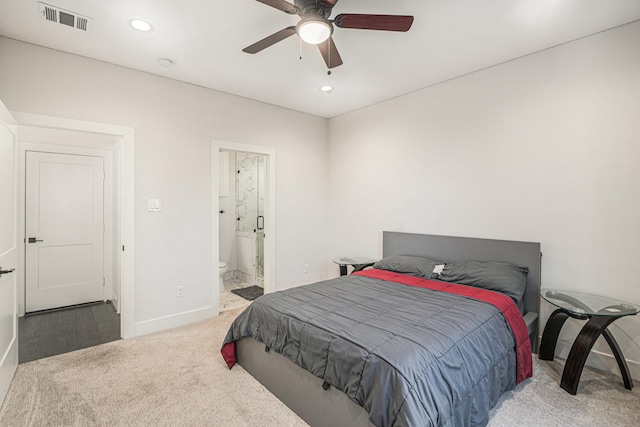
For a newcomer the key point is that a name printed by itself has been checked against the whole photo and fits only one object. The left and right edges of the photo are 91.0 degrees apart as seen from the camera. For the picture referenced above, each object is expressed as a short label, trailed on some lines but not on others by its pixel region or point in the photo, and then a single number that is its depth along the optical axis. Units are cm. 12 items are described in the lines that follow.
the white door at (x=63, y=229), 395
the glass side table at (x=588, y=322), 217
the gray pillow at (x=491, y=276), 265
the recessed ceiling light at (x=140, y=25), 236
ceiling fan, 182
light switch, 330
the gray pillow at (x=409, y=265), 327
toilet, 451
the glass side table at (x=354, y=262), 402
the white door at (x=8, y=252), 211
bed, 158
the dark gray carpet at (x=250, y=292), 461
